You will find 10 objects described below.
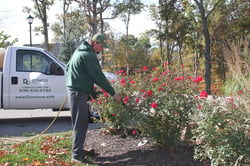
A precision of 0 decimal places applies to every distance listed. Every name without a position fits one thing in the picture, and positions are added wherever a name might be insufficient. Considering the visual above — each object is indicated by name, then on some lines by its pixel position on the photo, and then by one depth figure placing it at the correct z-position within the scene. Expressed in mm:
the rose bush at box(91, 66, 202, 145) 4074
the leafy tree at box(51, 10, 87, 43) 33531
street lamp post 21017
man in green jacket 3938
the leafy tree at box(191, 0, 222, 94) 18953
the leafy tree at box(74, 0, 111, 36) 24406
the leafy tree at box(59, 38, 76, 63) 32156
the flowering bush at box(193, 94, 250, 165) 3250
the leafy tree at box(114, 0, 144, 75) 24875
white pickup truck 7352
